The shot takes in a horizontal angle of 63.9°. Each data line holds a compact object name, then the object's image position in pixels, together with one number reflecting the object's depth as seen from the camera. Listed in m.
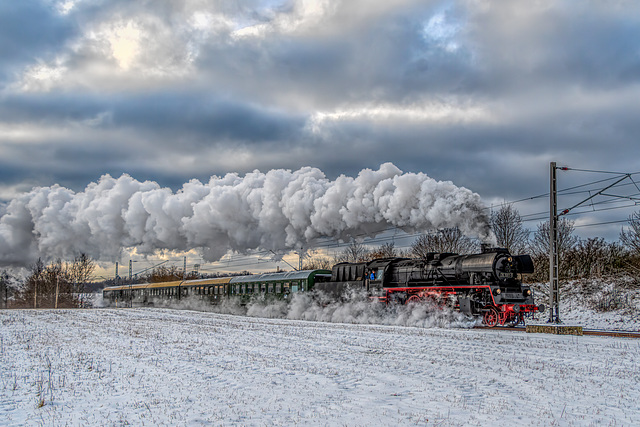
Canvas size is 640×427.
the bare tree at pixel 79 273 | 79.19
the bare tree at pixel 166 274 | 108.44
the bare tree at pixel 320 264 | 87.36
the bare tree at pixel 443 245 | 50.54
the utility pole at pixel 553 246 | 24.95
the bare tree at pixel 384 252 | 73.68
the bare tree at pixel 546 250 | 42.78
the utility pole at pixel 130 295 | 62.69
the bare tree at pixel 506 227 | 47.25
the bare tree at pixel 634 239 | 36.94
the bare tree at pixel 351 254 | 78.30
